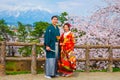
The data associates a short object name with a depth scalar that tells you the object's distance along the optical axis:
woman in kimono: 5.03
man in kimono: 4.96
